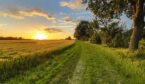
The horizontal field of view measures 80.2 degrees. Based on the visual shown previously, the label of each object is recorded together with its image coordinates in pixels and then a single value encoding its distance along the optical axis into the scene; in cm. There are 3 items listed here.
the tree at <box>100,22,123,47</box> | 2213
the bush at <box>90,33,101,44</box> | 3098
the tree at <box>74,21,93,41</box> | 5579
